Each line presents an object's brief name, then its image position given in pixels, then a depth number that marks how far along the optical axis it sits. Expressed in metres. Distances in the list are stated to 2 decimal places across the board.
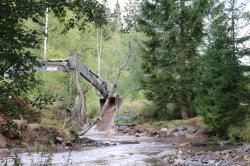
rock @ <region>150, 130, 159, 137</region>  27.87
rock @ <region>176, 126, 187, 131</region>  28.11
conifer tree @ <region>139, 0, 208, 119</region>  31.88
